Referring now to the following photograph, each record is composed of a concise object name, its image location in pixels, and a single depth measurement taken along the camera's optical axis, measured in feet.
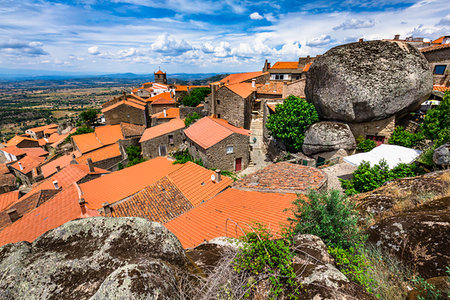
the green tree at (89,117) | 159.31
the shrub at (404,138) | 49.56
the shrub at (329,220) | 14.44
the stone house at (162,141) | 88.43
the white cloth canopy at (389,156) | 38.60
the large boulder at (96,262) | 6.95
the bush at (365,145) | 58.59
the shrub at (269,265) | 8.28
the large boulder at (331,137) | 59.47
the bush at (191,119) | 92.71
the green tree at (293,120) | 65.87
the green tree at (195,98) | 123.62
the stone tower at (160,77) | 259.60
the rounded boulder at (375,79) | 52.95
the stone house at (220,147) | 63.98
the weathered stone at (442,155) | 27.58
